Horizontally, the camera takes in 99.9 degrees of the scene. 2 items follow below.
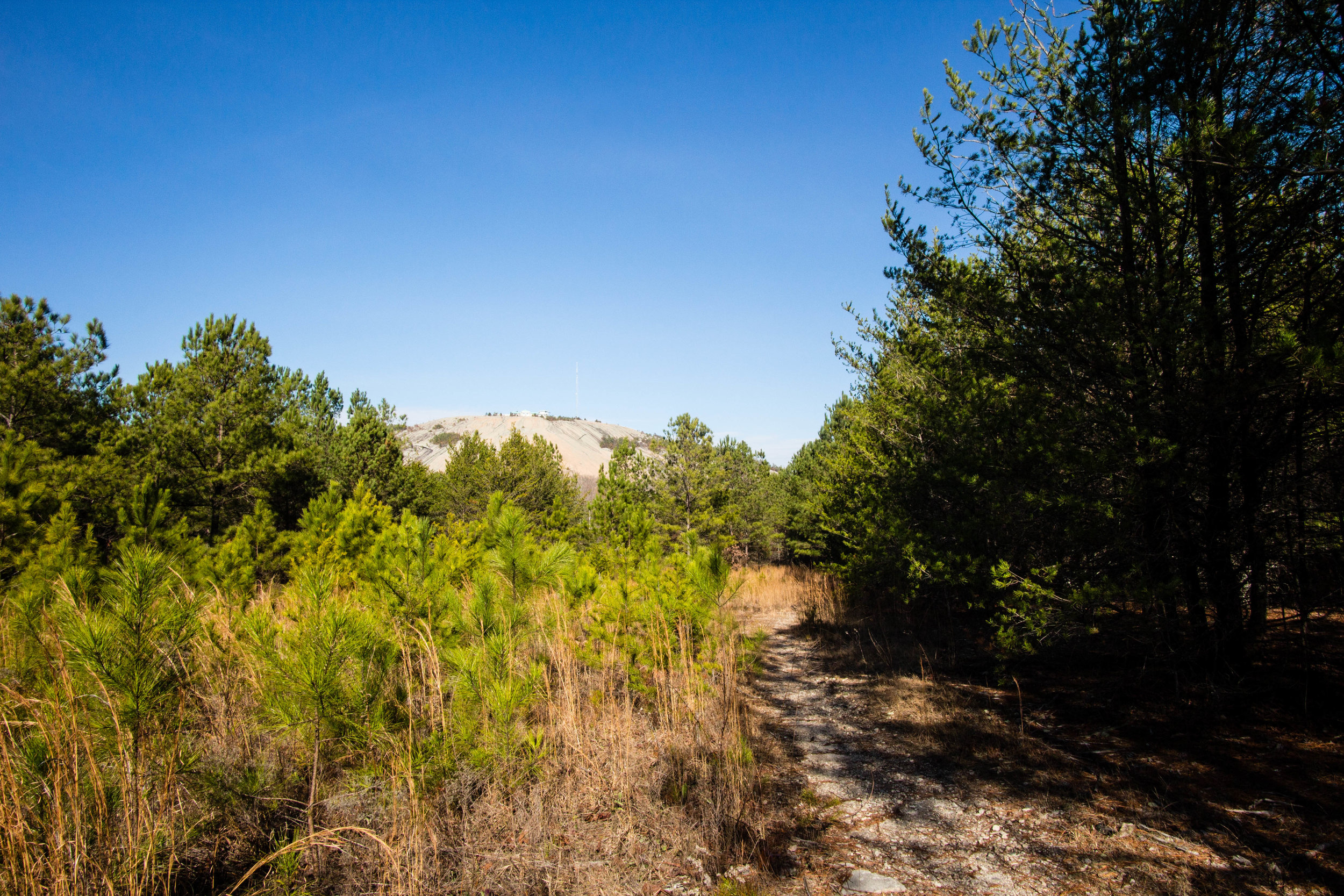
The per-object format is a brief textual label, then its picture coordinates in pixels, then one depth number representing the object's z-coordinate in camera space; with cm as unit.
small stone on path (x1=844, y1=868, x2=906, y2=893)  244
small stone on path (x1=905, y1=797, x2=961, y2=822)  304
